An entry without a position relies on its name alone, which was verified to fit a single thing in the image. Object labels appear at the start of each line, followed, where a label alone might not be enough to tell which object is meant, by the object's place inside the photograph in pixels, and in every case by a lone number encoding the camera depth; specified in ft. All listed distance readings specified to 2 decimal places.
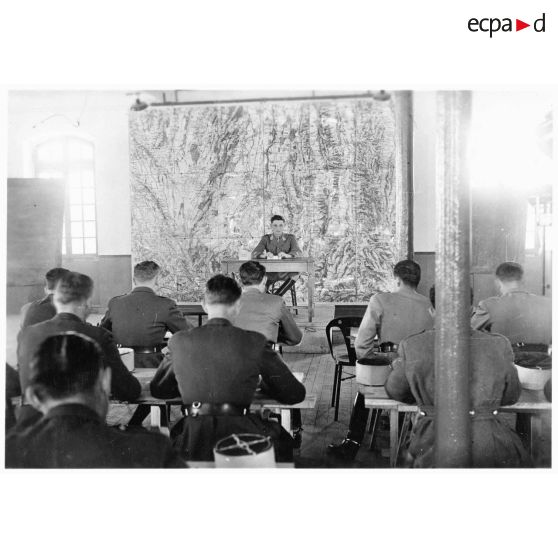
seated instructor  26.58
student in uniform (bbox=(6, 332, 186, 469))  6.11
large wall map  31.30
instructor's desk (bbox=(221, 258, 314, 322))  24.77
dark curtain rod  29.67
